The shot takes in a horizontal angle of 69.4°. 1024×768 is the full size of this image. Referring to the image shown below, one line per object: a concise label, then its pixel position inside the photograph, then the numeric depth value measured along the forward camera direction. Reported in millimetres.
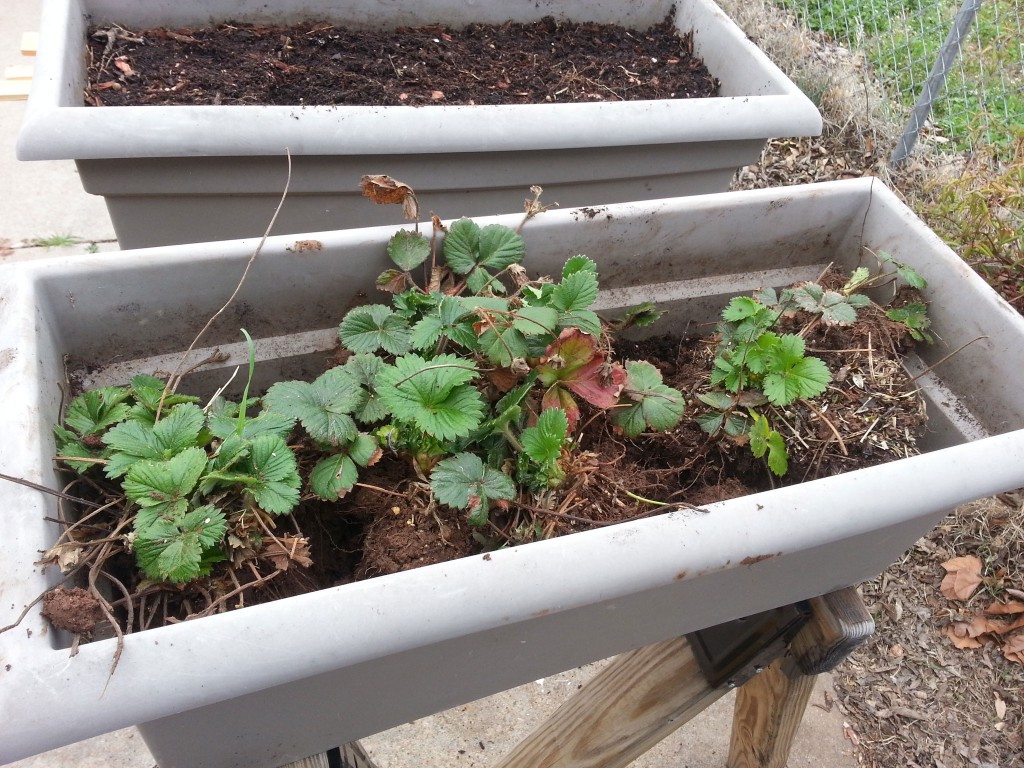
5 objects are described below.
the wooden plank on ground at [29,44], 2303
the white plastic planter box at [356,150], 1065
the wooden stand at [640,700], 922
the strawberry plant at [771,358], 830
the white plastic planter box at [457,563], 515
